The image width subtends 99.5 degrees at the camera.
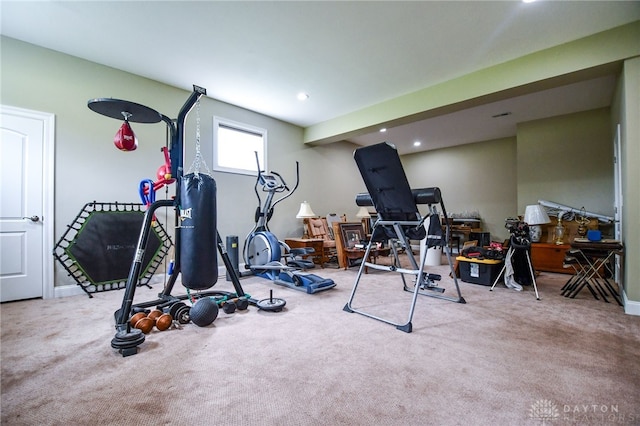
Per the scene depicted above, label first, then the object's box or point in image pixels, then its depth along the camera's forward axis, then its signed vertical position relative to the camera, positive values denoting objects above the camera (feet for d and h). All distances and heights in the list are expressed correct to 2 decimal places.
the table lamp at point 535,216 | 13.84 -0.07
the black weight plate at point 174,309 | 7.89 -2.75
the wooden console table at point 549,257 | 15.55 -2.50
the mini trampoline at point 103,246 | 10.89 -1.30
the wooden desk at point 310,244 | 17.13 -1.84
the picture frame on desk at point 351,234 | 17.43 -1.27
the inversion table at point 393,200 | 7.59 +0.46
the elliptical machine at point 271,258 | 11.68 -2.10
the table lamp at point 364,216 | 22.66 -0.09
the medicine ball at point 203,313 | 7.53 -2.73
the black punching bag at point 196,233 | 7.68 -0.51
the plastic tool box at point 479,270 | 12.36 -2.61
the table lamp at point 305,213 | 18.43 +0.14
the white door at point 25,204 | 10.02 +0.45
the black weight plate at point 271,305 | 8.75 -2.93
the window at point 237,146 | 15.70 +4.30
